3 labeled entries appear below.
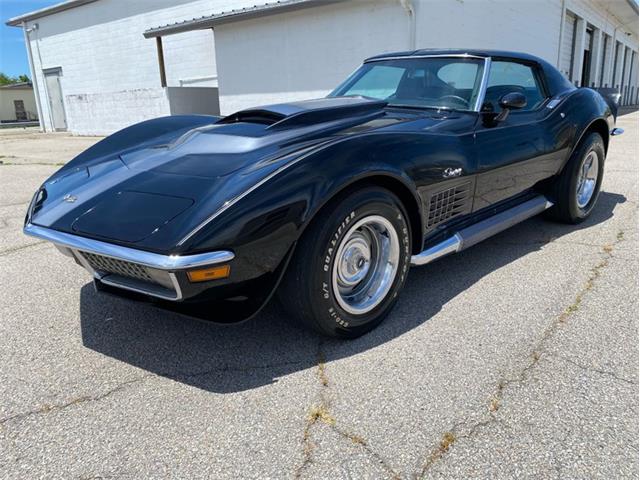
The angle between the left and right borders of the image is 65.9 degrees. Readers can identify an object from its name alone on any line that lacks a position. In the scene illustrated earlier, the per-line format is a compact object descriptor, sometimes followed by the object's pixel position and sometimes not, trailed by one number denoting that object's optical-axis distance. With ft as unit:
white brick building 35.53
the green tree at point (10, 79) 259.39
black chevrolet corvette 6.46
